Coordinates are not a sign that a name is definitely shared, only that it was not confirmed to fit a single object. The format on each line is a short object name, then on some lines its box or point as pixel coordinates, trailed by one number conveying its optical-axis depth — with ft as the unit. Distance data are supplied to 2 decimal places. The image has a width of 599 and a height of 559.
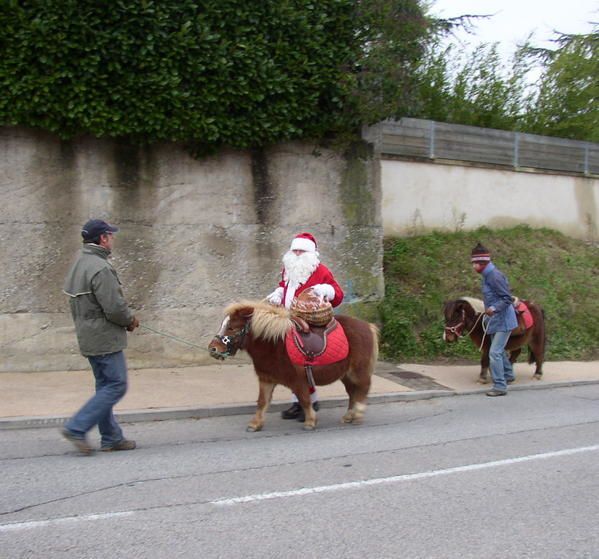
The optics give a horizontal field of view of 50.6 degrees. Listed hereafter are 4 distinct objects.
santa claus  22.84
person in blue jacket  29.32
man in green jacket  18.38
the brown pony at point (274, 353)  21.54
